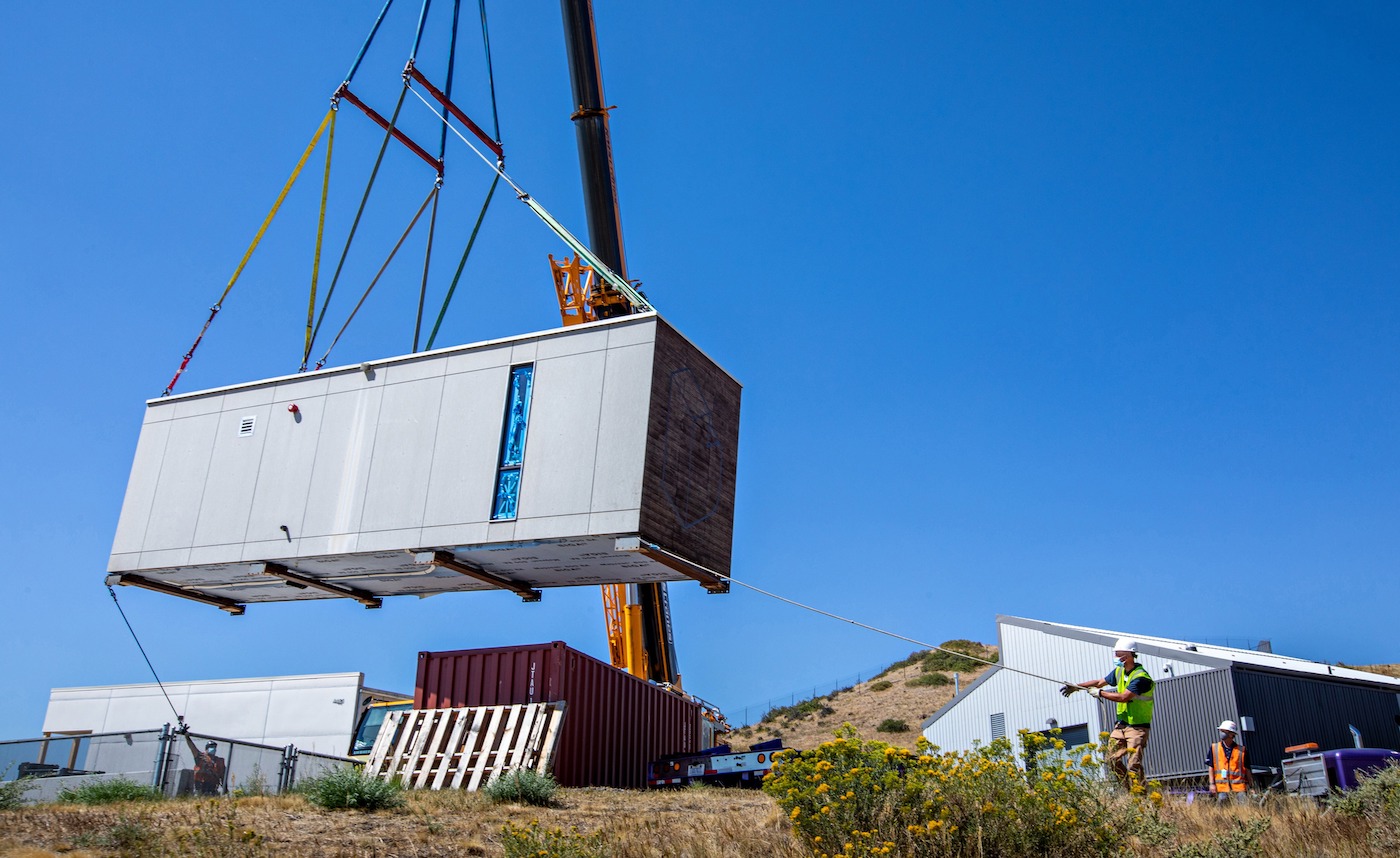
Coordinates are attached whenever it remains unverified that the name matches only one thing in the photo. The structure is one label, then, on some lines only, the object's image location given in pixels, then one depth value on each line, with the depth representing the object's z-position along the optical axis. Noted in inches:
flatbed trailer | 650.8
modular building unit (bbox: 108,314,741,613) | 450.0
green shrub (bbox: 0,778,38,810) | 432.8
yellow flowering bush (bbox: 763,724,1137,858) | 287.0
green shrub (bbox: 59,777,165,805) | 492.1
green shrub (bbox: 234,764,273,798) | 503.2
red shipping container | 658.2
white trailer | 983.6
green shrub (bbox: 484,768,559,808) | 492.7
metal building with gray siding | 902.4
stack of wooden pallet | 605.3
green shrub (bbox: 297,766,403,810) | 458.3
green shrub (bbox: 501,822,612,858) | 307.7
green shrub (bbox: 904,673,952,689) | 2140.7
